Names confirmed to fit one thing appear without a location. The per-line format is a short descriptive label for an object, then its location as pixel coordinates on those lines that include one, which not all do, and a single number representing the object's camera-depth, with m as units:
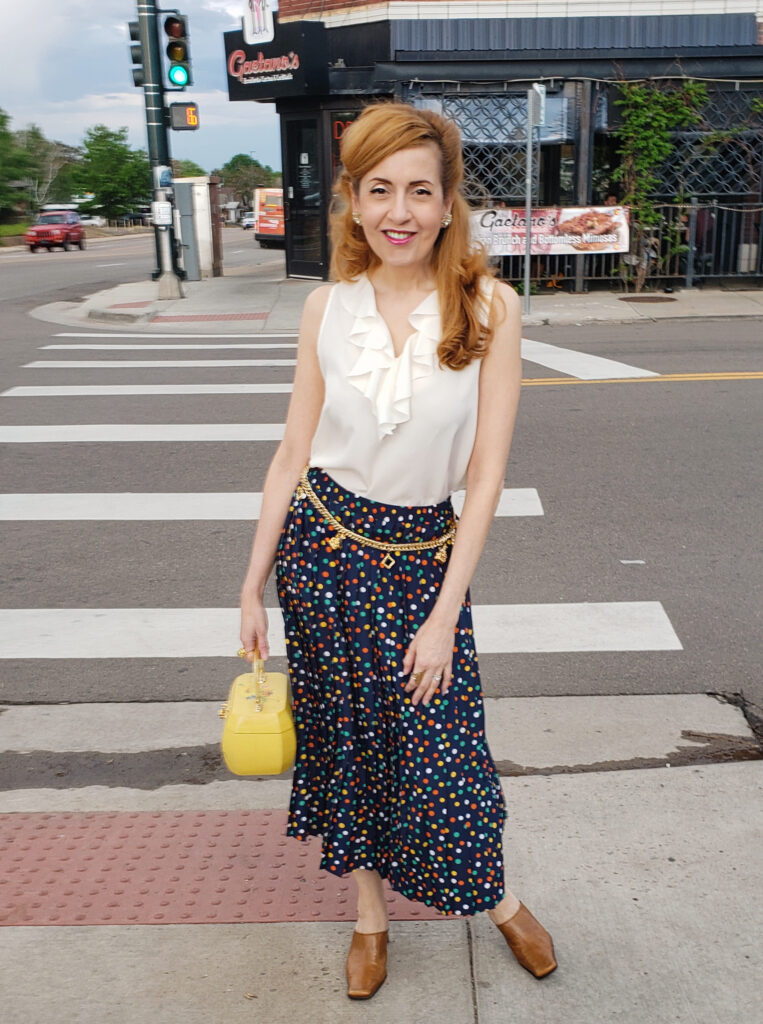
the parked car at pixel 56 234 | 39.31
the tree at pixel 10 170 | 62.59
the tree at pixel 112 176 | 80.25
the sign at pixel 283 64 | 16.62
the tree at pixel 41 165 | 75.38
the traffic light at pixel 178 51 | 15.75
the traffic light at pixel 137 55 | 16.08
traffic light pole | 15.98
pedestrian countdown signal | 16.61
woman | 2.25
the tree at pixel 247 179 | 101.66
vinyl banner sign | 15.50
